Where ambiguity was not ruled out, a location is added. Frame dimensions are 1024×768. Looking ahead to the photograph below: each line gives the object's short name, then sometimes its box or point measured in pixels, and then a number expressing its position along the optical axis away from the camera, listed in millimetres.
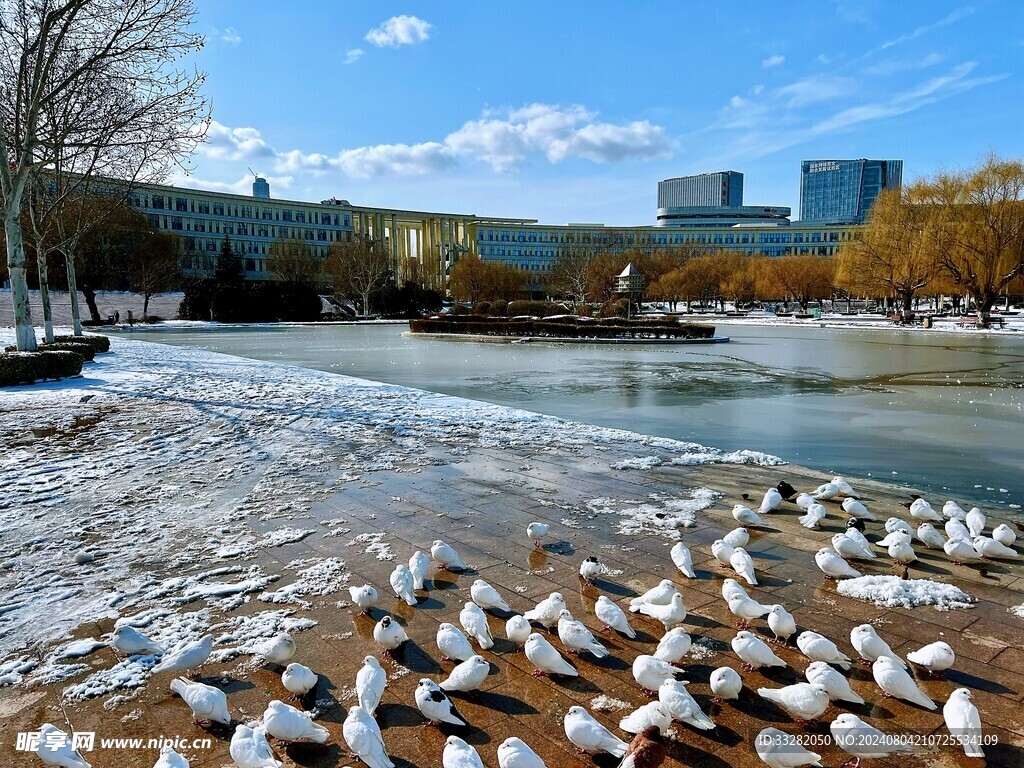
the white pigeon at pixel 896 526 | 5141
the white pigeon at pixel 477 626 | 3688
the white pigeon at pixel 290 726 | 2795
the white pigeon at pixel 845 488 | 6149
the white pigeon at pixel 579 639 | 3484
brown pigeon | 2518
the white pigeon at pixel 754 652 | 3359
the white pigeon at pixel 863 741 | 2732
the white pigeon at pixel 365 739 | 2653
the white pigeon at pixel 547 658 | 3328
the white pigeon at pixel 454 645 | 3463
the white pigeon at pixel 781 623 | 3621
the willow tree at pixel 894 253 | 47594
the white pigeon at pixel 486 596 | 4000
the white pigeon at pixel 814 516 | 5559
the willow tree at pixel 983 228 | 44719
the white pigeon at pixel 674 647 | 3336
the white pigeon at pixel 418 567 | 4391
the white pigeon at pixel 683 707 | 2877
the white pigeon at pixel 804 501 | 6052
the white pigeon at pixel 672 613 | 3795
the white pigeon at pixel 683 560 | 4605
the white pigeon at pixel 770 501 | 5910
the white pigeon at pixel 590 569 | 4469
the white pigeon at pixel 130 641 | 3494
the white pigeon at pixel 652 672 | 3186
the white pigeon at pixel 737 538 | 4930
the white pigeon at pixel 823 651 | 3352
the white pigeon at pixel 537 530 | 5102
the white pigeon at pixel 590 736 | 2697
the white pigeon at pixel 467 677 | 3213
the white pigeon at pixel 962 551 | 4723
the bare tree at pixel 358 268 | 66000
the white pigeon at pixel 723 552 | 4773
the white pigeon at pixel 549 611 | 3771
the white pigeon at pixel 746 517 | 5562
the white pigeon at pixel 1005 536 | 4867
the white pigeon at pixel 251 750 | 2635
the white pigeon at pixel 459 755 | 2572
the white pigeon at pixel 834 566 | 4477
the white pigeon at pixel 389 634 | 3572
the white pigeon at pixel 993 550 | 4762
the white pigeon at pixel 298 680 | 3115
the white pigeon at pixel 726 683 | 3117
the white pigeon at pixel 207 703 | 2967
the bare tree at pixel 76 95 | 15312
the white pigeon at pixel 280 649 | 3412
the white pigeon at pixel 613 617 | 3725
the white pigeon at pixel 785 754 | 2662
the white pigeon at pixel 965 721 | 2740
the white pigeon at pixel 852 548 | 4715
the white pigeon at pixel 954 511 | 5481
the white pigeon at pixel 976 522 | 5191
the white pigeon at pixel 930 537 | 5051
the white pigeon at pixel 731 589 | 3947
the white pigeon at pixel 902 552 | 4699
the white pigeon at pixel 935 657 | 3297
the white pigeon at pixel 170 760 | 2521
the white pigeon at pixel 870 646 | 3334
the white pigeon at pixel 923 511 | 5617
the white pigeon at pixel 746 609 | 3822
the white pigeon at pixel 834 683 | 3049
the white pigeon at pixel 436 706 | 2941
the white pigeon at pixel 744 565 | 4453
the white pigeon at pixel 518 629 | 3648
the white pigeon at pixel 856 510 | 5660
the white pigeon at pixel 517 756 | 2529
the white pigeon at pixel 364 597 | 4035
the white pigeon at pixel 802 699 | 2932
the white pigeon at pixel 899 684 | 3080
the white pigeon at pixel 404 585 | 4207
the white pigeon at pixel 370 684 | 3018
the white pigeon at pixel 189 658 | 3383
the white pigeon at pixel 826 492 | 6184
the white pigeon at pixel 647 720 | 2857
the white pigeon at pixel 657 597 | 3971
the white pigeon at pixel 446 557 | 4730
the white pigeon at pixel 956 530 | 4867
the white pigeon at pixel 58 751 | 2607
